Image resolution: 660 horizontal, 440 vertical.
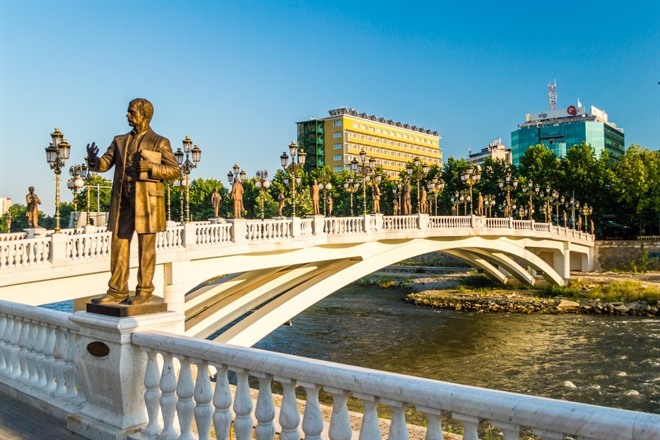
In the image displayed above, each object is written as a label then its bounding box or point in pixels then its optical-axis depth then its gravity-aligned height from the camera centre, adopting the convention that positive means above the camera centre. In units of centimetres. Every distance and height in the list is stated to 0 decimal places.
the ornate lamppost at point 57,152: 1677 +214
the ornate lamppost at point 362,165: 2548 +275
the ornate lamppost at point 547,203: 5369 +164
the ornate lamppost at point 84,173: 2552 +237
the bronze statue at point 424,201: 3509 +121
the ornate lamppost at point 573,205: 5694 +153
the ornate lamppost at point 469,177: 3491 +274
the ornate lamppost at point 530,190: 4999 +287
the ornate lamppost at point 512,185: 5905 +376
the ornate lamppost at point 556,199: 5382 +219
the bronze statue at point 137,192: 515 +28
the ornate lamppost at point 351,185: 3046 +197
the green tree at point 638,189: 5709 +306
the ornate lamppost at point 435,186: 3681 +229
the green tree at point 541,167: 6438 +612
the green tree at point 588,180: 6144 +426
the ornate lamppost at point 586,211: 5766 +82
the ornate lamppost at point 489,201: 5211 +174
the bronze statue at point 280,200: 2620 +104
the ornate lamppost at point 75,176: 2172 +192
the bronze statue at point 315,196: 2479 +113
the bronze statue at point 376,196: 2687 +118
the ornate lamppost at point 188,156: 2009 +243
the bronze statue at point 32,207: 2291 +69
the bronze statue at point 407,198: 3131 +126
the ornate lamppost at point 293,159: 2011 +227
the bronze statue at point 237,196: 1948 +91
